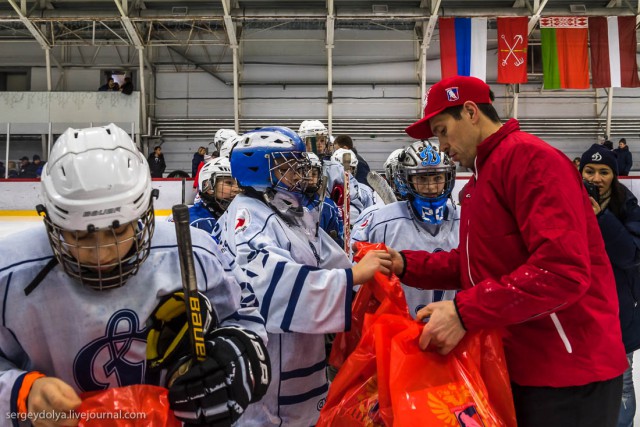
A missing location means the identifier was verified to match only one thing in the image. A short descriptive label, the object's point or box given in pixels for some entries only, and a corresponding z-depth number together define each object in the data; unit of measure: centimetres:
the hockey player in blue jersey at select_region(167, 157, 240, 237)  352
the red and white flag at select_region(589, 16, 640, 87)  1139
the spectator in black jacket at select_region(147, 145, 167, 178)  1204
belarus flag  1145
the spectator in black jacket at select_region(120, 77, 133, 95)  1269
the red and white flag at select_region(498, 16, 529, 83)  1145
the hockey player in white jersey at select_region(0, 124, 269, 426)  101
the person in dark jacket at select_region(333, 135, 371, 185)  527
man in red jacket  124
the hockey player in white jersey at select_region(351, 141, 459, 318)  241
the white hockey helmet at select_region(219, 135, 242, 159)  410
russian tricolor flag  1101
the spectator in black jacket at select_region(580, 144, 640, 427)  220
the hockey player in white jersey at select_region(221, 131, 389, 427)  152
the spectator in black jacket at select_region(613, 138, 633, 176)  1140
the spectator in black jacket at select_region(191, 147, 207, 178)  1201
